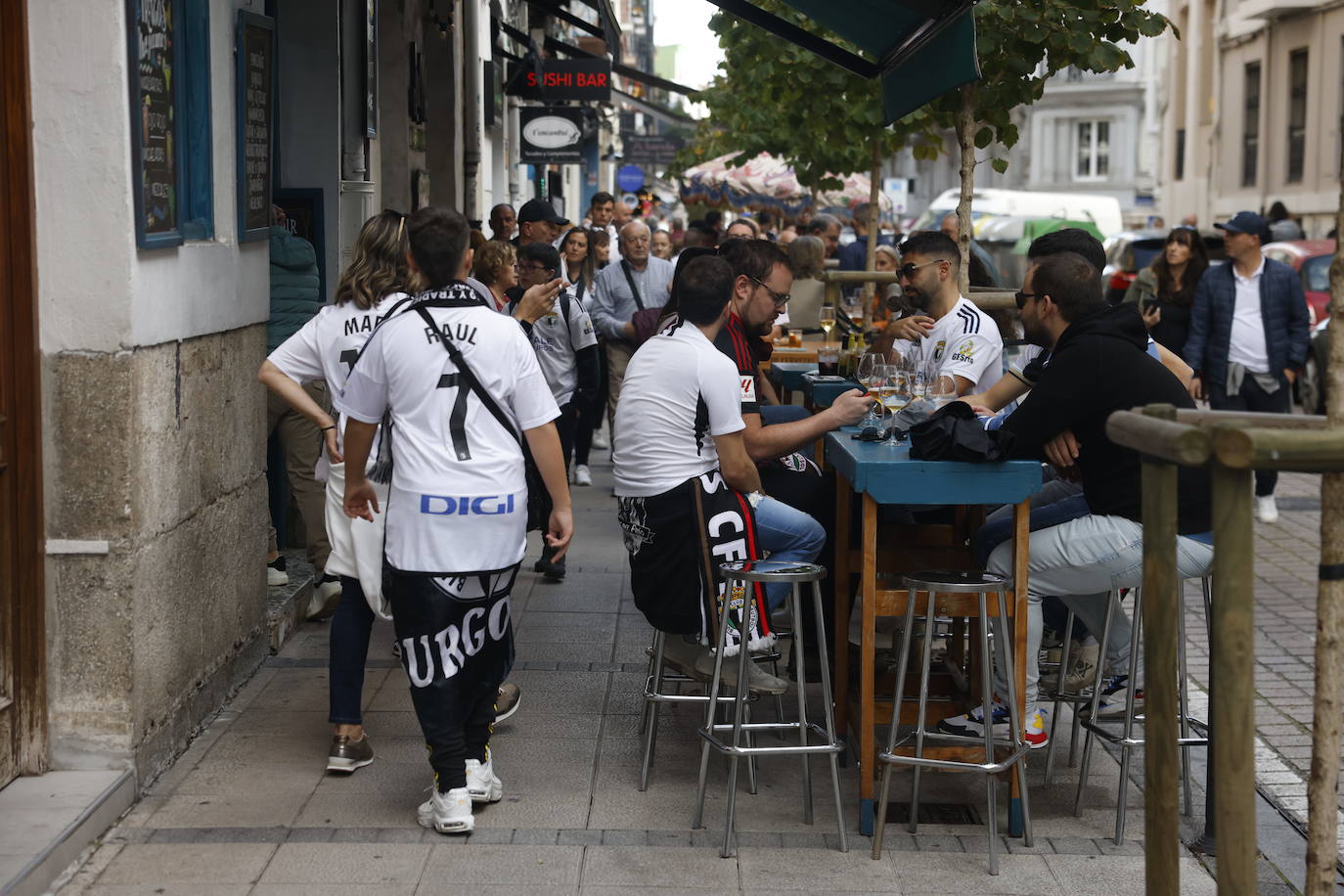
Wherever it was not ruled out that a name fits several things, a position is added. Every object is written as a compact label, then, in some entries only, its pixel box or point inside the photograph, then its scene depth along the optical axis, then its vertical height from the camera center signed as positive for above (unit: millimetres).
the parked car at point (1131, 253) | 17062 +783
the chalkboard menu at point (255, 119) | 6336 +738
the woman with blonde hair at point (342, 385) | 5641 -278
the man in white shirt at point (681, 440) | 5391 -421
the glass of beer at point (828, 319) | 12250 -67
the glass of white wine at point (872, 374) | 5484 -208
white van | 35719 +2291
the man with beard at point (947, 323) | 6719 -50
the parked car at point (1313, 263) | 18275 +553
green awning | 6652 +1193
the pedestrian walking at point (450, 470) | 4852 -466
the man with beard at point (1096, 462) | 5133 -469
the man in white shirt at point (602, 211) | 15227 +902
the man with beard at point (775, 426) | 5523 -370
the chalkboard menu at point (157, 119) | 5047 +591
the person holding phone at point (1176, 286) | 11133 +175
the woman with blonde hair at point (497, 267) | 8148 +204
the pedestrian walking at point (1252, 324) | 10859 -75
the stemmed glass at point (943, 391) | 5633 -271
